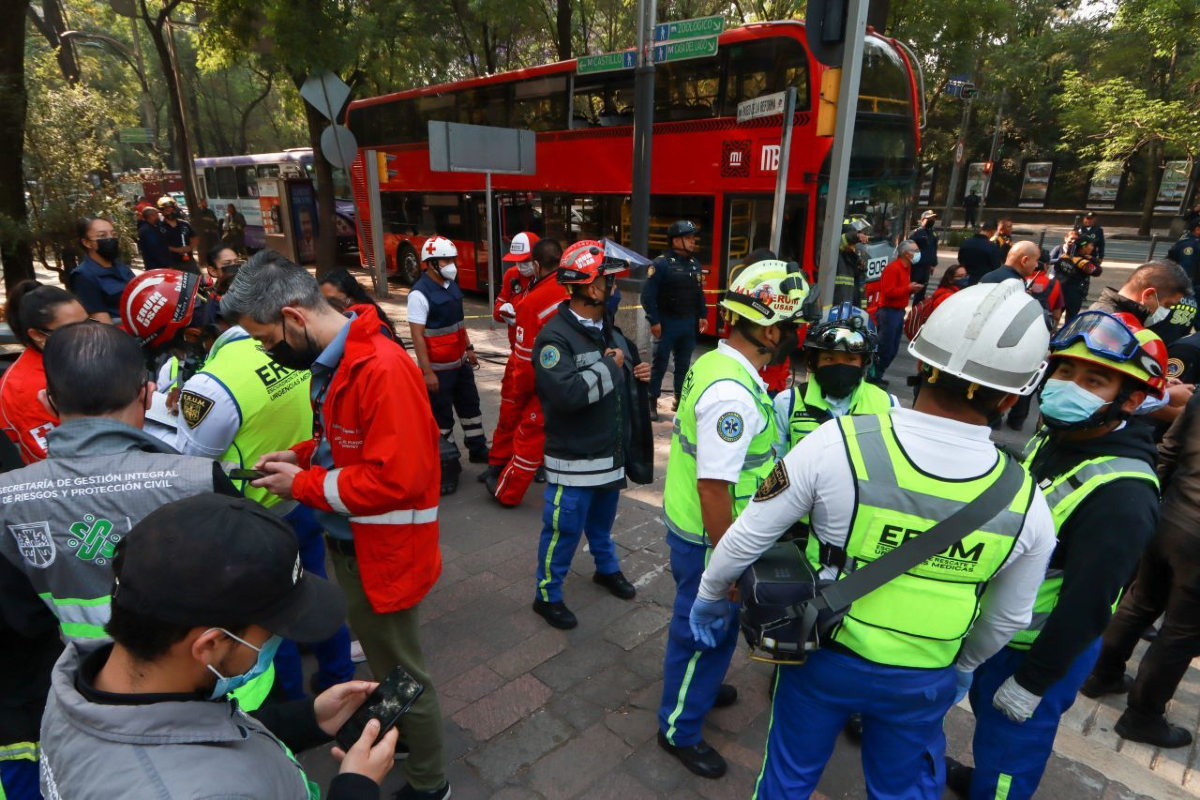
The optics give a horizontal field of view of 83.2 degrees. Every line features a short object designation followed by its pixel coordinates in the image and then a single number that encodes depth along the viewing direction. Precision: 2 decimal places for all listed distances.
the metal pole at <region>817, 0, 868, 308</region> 4.59
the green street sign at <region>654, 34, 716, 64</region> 6.46
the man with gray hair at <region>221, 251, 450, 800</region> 2.14
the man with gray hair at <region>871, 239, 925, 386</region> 7.72
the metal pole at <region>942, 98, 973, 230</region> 24.94
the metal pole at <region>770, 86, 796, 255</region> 5.83
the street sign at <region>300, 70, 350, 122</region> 8.22
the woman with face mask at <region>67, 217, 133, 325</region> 5.75
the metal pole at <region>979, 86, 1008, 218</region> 26.92
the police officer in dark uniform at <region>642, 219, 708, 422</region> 6.77
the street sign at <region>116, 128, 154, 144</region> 21.08
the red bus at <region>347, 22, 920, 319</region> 8.40
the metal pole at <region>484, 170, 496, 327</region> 8.29
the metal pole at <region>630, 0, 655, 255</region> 6.80
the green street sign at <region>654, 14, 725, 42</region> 6.40
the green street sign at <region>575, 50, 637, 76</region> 7.34
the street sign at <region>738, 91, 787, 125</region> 5.94
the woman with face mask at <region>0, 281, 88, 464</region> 2.57
